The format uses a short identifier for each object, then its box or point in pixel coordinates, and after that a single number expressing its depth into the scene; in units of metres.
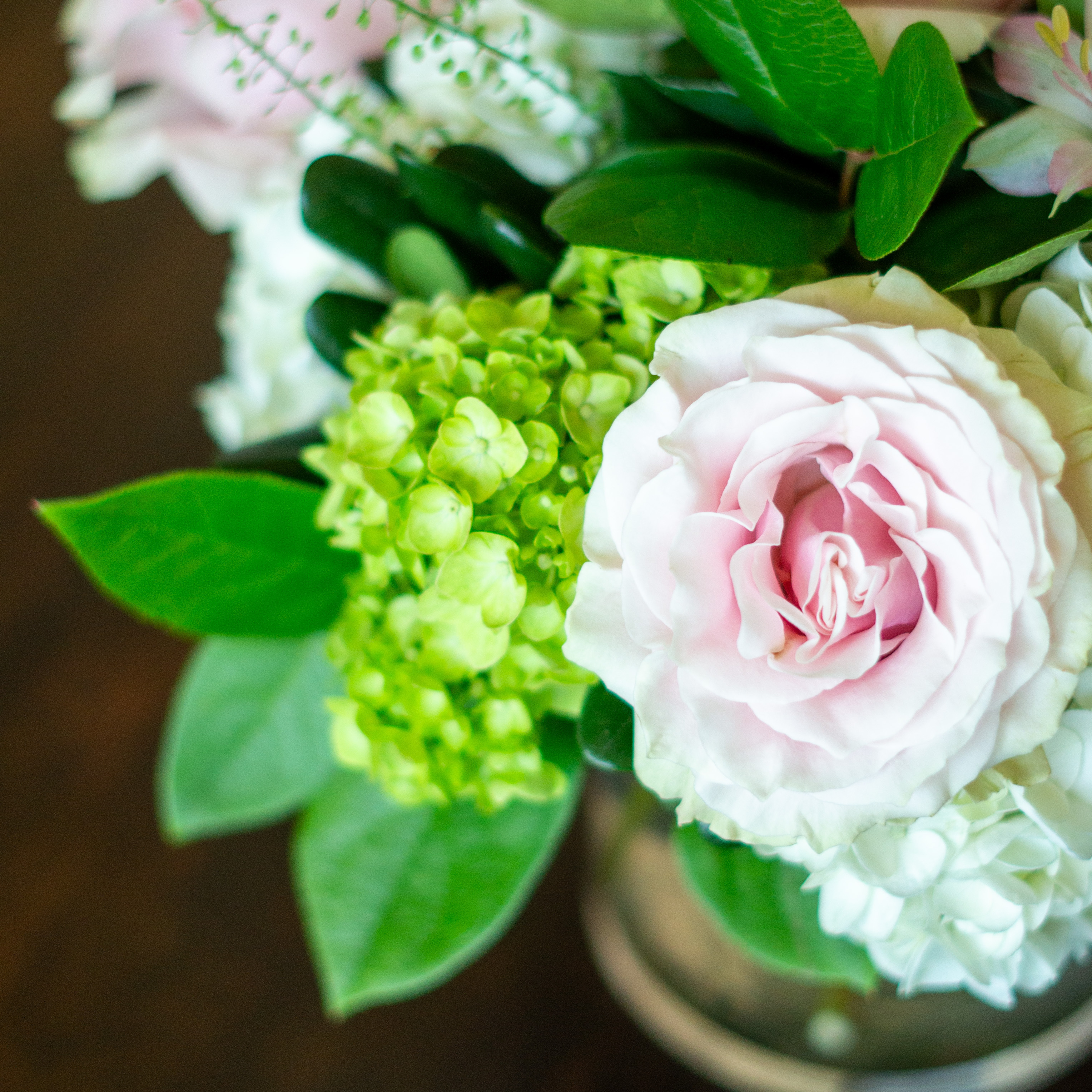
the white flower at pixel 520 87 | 0.32
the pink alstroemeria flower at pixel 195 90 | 0.31
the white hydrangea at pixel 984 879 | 0.23
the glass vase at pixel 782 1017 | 0.46
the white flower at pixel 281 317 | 0.35
